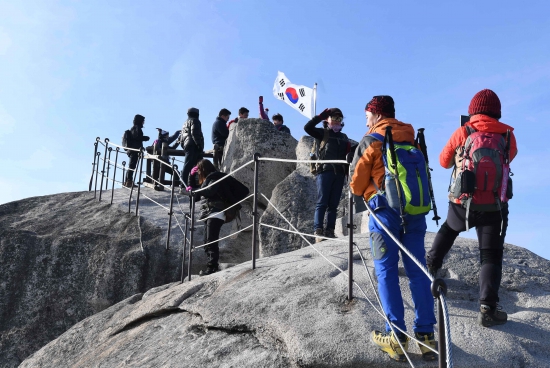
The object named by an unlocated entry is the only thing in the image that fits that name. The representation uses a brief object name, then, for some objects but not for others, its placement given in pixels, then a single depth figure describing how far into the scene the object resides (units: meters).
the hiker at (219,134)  13.09
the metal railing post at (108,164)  13.31
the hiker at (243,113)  13.28
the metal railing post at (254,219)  6.09
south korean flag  13.89
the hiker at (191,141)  12.51
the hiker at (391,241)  4.00
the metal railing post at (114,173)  12.48
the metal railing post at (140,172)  11.06
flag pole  13.59
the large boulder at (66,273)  9.04
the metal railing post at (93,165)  14.01
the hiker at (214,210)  7.47
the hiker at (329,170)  7.51
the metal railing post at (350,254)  4.69
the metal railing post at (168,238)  9.01
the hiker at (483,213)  4.33
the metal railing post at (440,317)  2.97
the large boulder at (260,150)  12.12
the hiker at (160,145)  14.66
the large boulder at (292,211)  9.05
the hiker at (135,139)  14.26
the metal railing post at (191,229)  7.28
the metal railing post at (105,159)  13.34
